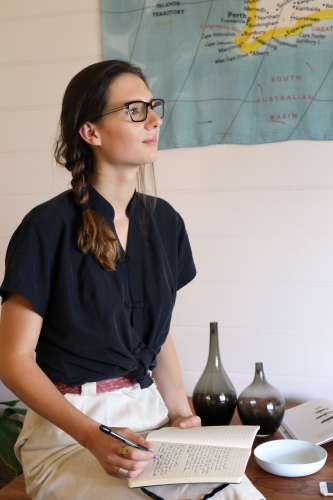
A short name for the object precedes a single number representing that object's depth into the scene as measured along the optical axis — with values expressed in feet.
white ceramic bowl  5.37
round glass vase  6.20
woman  4.56
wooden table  5.18
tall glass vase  6.38
